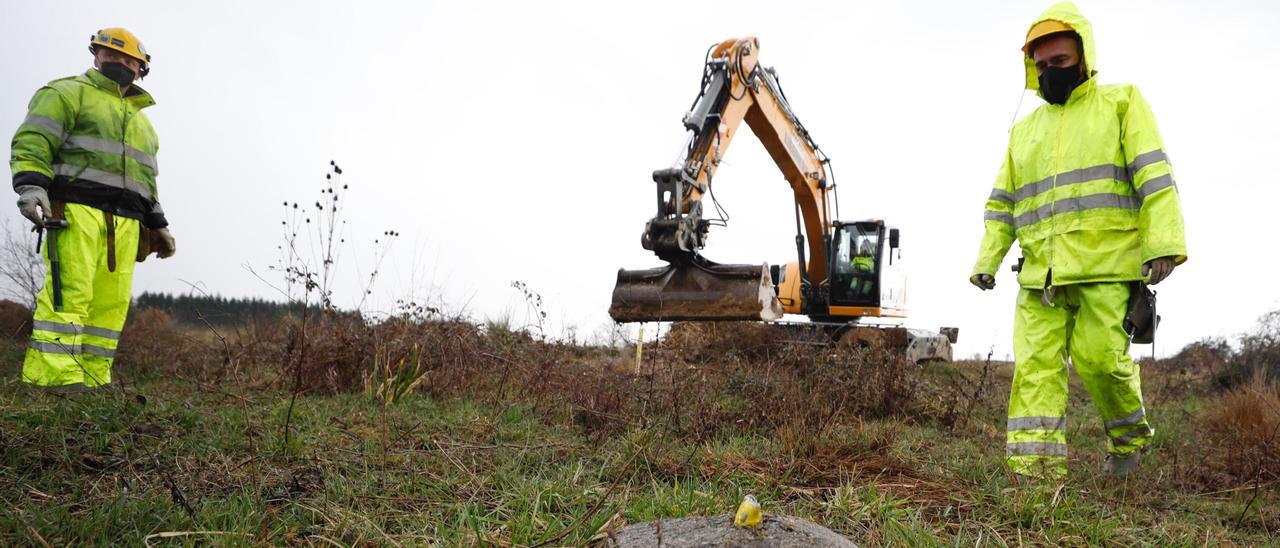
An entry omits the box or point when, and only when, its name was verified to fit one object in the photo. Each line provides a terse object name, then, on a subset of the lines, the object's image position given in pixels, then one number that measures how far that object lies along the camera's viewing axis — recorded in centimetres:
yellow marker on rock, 174
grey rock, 170
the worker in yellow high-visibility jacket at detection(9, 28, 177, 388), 441
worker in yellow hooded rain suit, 343
